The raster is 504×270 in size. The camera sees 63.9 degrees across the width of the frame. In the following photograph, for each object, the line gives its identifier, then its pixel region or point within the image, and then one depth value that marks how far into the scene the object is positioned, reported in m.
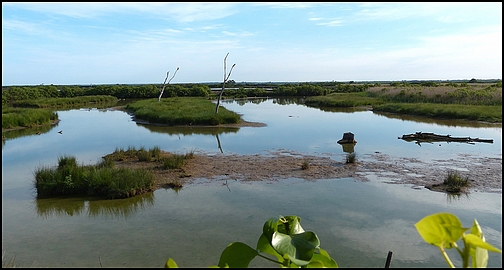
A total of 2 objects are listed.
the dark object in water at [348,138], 13.22
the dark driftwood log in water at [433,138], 13.13
